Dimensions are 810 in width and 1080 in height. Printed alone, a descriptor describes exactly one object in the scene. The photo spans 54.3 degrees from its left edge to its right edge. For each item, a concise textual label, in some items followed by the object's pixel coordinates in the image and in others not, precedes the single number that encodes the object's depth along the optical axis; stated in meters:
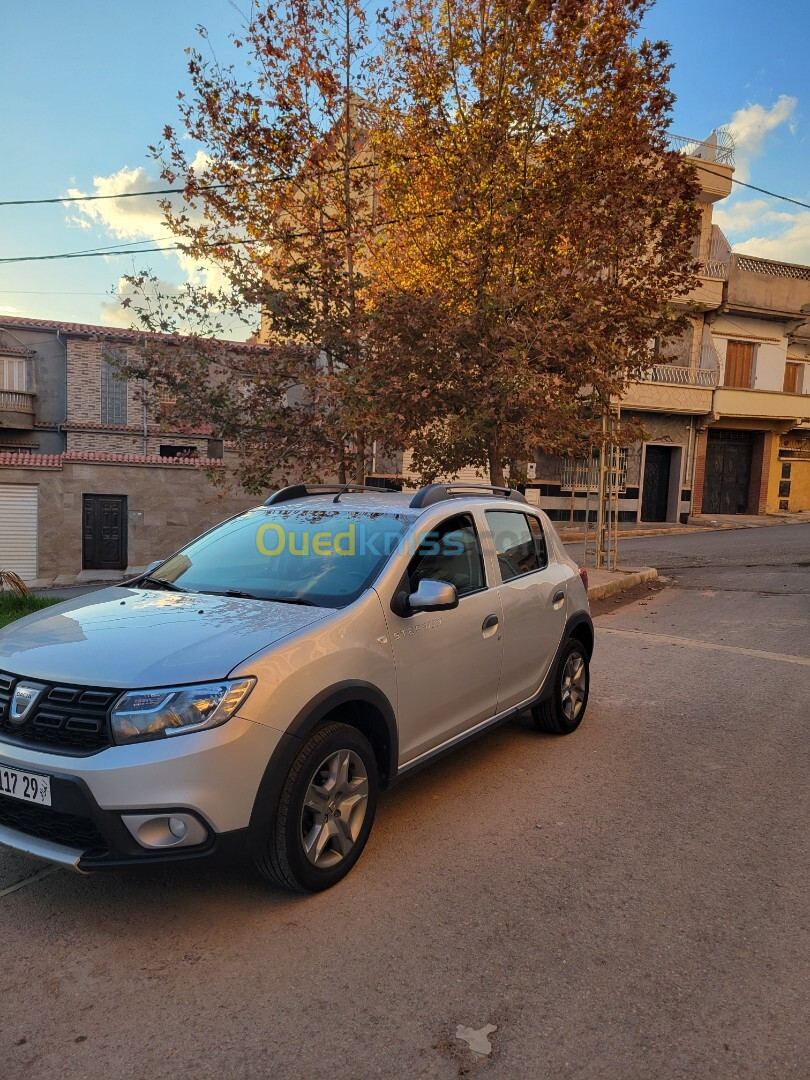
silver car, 2.77
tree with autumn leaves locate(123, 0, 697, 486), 9.09
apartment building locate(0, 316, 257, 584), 20.50
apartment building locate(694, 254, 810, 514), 26.55
